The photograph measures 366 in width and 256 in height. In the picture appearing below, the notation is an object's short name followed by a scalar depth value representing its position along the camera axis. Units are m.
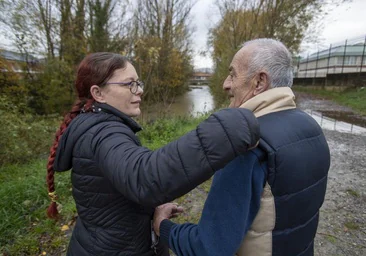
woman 0.77
